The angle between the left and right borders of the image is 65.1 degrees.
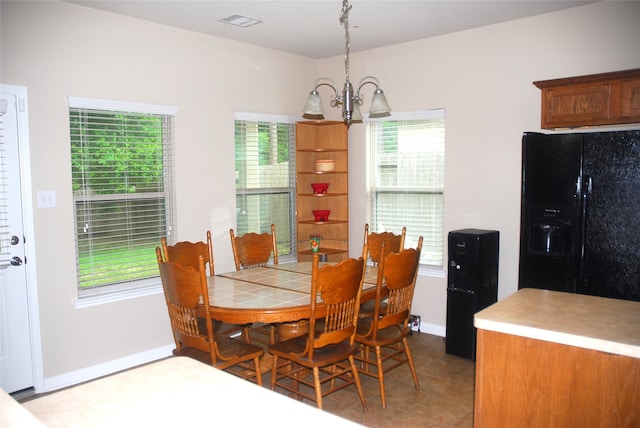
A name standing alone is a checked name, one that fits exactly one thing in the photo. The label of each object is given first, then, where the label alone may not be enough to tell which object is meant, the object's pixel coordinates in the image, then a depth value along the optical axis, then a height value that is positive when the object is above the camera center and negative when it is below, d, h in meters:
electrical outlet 4.77 -1.37
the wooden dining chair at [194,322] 2.69 -0.81
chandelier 2.99 +0.45
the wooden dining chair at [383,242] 4.15 -0.54
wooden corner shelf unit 5.07 -0.09
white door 3.26 -0.54
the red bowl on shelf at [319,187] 5.06 -0.09
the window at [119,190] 3.68 -0.08
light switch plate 3.42 -0.12
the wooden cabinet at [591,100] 3.20 +0.51
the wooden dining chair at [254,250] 3.96 -0.58
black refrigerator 3.17 -0.25
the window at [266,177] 4.75 +0.02
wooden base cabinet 1.58 -0.70
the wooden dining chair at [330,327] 2.70 -0.86
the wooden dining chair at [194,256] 3.38 -0.55
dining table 2.73 -0.70
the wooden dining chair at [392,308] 3.03 -0.83
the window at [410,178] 4.70 +0.00
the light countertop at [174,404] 1.11 -0.54
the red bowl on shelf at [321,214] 5.07 -0.36
